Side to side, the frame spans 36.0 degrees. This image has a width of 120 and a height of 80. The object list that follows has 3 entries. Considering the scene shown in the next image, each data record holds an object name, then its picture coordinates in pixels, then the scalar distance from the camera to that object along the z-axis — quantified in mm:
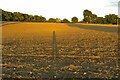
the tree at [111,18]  77512
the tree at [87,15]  88721
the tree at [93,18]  87070
